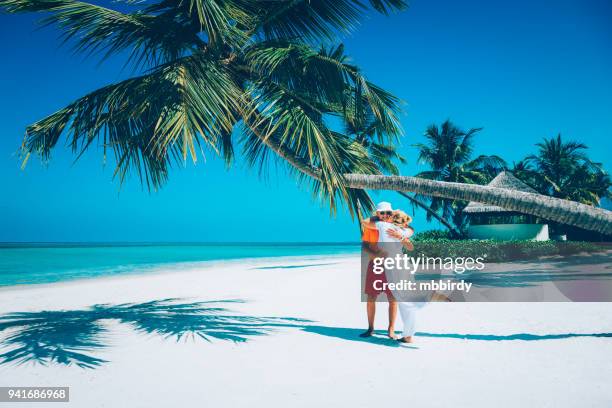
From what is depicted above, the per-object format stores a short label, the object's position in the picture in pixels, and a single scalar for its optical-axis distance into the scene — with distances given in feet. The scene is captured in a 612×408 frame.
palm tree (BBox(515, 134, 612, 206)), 89.86
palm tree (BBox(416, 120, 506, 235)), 89.04
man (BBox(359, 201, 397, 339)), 15.62
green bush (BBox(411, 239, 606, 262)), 50.21
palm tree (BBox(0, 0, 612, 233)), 14.98
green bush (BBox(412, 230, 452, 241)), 64.75
